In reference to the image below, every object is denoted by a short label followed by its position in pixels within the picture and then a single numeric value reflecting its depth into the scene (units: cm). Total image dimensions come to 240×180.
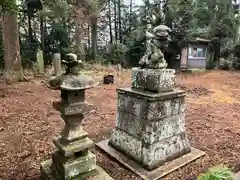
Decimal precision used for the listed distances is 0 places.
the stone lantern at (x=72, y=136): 205
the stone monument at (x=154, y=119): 266
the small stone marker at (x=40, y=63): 877
